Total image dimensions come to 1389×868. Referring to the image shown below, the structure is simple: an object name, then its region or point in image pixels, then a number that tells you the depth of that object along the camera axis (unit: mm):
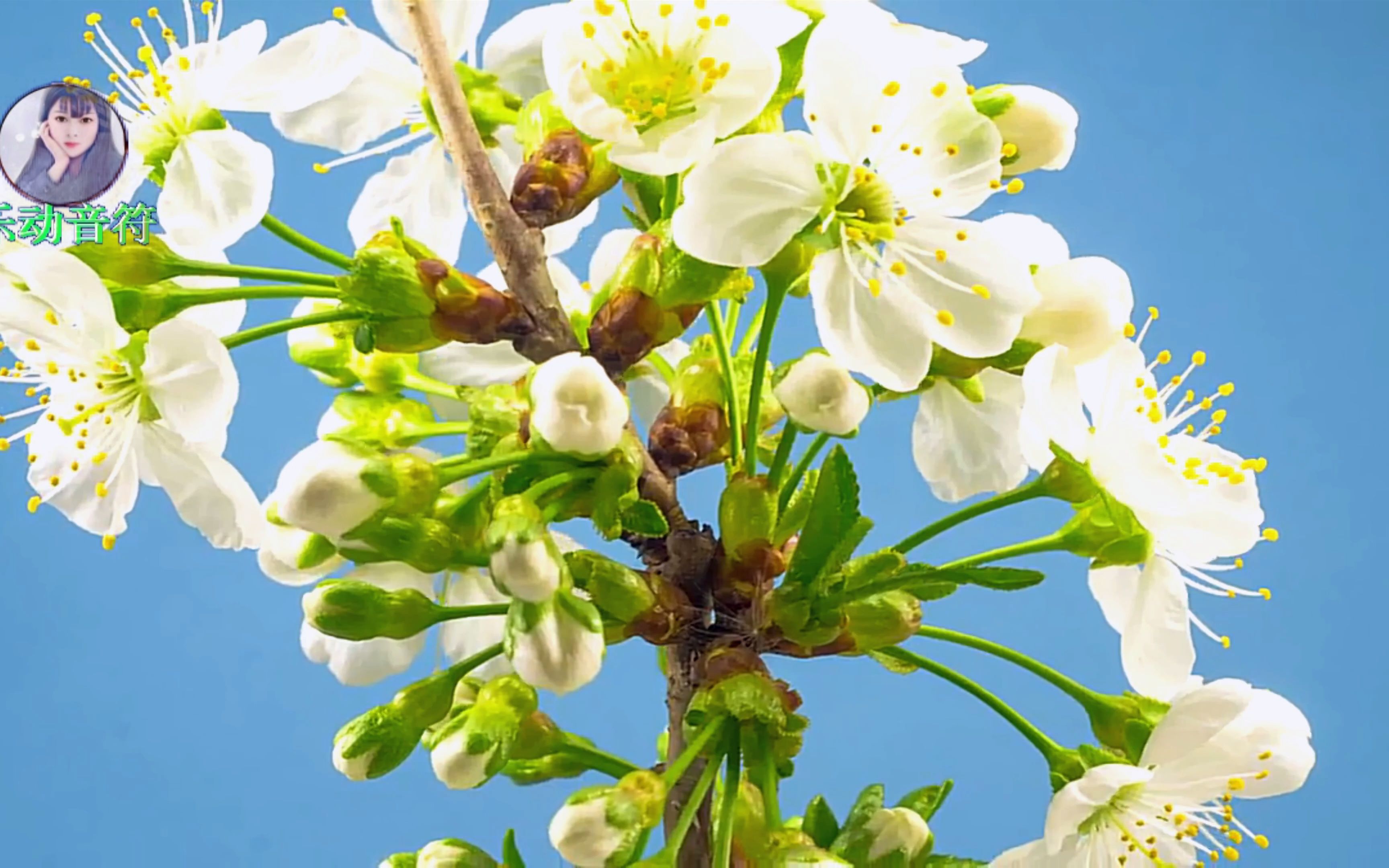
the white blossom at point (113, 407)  281
